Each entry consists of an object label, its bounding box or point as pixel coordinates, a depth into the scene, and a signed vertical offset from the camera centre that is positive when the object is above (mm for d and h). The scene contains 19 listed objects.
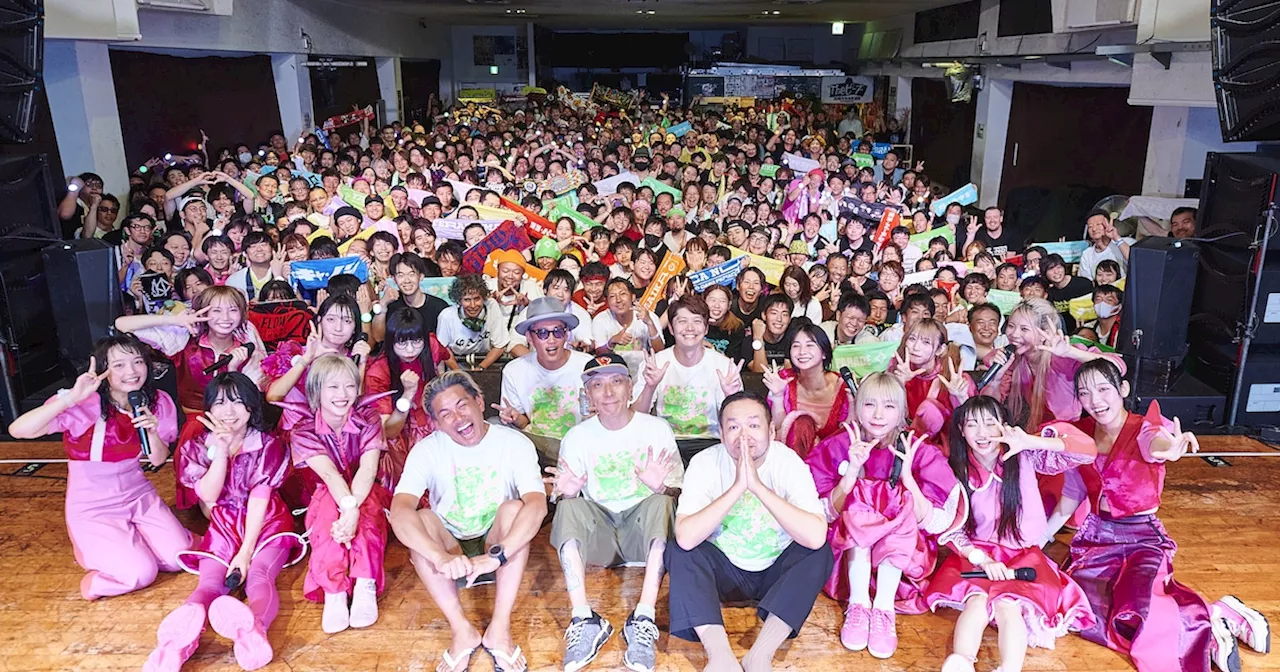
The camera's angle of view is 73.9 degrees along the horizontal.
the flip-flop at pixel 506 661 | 2914 -1841
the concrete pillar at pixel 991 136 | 11812 -506
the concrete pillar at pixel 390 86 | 16438 +406
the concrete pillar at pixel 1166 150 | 7837 -484
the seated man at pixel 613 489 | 3158 -1468
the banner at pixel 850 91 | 15453 +181
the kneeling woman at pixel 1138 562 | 2900 -1642
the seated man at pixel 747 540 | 2879 -1533
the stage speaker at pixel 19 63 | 4418 +249
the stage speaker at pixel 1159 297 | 4750 -1084
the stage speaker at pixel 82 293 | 4723 -983
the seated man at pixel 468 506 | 2975 -1451
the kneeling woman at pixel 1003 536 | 2932 -1556
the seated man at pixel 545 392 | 3932 -1294
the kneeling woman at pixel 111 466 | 3260 -1345
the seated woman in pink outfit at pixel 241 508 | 3109 -1504
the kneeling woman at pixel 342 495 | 3195 -1449
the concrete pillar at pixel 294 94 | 11703 +194
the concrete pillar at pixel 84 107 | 7547 +39
